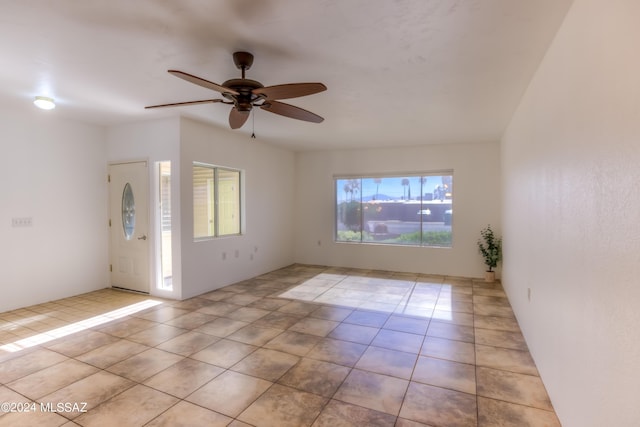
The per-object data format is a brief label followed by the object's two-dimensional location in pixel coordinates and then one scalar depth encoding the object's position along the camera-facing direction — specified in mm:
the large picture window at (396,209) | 6254
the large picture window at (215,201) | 4980
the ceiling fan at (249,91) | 2324
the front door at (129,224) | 4832
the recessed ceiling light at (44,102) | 3513
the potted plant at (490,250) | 5578
